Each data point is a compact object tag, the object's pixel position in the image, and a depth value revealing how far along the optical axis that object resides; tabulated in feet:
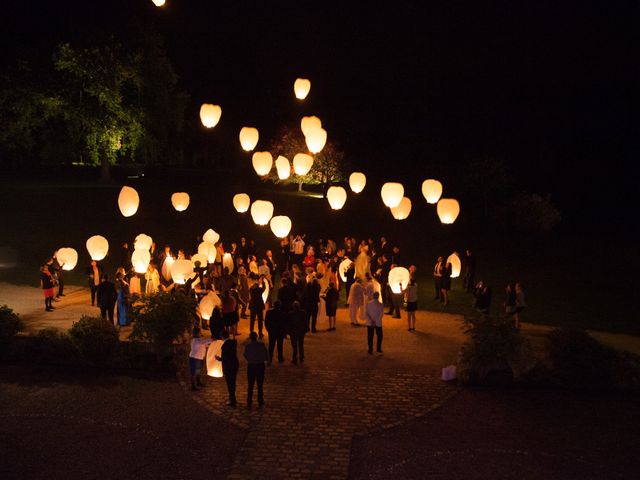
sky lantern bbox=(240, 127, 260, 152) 64.28
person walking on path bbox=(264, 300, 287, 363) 39.75
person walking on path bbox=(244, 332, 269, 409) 33.01
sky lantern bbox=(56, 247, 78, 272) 54.60
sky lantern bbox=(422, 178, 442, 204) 62.08
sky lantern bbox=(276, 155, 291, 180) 65.51
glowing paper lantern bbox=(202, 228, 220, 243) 62.80
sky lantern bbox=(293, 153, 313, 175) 62.64
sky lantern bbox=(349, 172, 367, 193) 68.74
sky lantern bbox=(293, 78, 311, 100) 61.00
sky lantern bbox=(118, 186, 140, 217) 59.06
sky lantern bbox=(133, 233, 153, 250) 57.16
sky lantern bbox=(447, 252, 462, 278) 58.44
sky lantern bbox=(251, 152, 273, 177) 64.49
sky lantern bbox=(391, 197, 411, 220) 67.36
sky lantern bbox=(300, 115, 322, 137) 57.21
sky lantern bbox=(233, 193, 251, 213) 69.41
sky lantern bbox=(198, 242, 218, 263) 56.90
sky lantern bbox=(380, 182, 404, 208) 61.67
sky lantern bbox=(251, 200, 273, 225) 61.16
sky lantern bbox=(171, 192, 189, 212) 68.85
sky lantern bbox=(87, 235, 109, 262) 55.21
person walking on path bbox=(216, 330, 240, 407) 33.35
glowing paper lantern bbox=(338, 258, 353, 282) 56.59
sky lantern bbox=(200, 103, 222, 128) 59.46
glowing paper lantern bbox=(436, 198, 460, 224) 59.82
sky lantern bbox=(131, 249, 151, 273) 53.57
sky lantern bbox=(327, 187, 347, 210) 65.77
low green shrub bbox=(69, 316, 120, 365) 38.40
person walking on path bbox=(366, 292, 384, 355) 41.93
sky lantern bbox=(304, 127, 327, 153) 57.57
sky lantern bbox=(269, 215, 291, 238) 59.93
